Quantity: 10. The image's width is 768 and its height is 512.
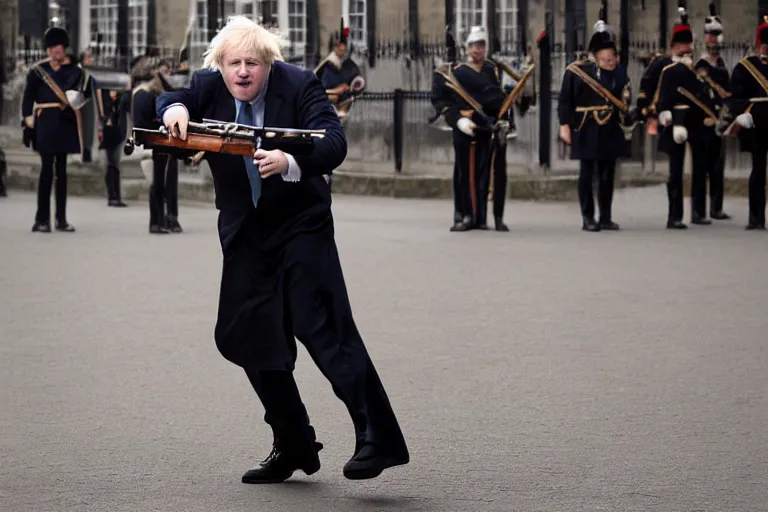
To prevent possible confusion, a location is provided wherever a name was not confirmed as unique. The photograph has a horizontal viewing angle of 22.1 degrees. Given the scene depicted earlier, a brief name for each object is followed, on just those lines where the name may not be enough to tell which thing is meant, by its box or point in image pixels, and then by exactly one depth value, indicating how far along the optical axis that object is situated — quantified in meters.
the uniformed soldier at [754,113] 18.95
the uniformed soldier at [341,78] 24.53
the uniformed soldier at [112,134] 24.09
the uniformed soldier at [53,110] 18.80
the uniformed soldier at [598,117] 19.05
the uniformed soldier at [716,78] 20.02
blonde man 6.55
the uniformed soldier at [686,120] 19.34
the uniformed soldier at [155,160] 18.61
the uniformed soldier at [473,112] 18.95
